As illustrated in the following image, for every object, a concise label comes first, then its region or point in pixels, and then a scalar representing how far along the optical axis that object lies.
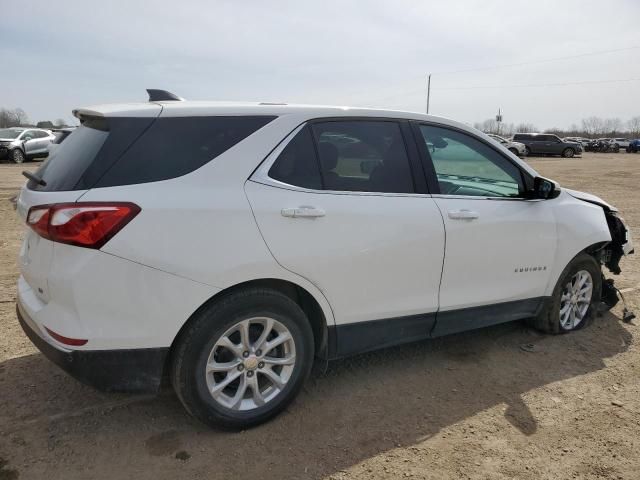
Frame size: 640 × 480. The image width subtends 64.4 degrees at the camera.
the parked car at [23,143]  21.16
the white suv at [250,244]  2.39
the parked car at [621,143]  54.41
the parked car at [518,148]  32.22
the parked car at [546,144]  37.34
